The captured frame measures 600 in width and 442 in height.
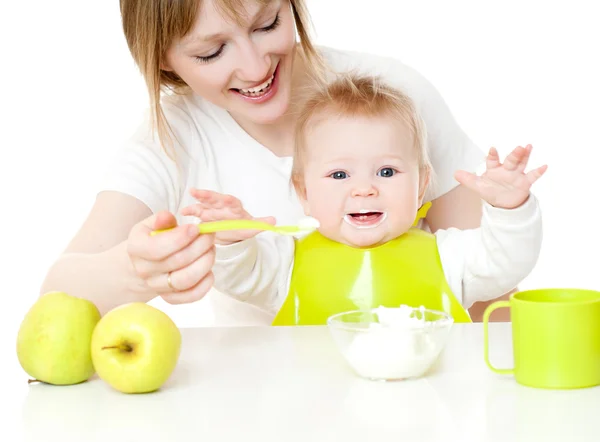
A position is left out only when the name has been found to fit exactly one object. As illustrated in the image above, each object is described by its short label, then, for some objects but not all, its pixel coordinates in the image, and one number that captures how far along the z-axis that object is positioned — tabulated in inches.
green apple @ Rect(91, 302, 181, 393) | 49.1
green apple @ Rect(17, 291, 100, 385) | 51.1
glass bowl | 50.4
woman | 63.7
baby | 75.3
